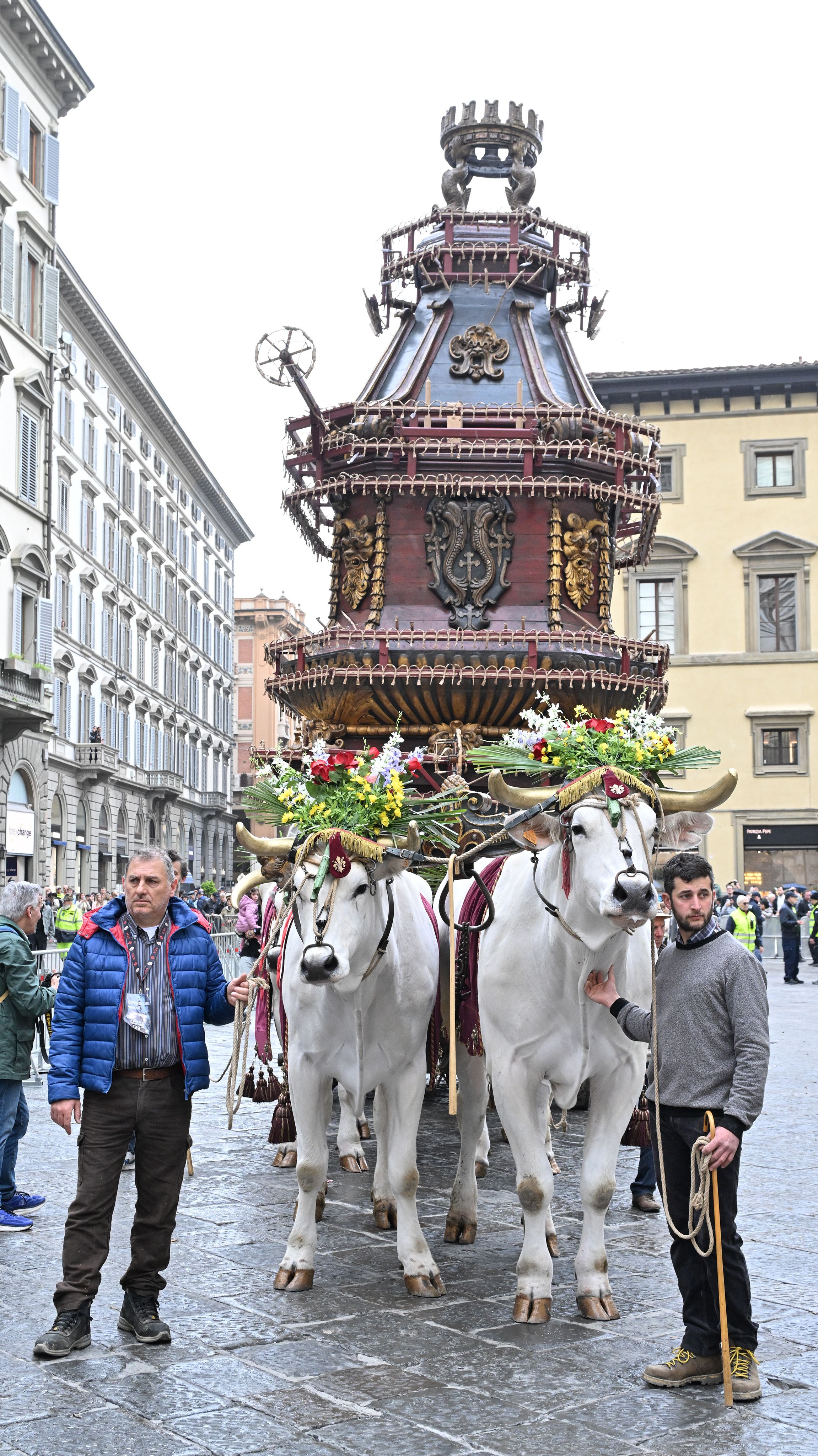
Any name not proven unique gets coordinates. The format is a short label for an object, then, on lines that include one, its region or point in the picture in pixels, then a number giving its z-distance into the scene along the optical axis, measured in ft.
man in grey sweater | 18.99
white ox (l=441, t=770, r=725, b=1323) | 22.03
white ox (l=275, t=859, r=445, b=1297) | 23.38
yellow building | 153.79
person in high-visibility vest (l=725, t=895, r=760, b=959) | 87.20
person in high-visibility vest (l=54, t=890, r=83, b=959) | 84.02
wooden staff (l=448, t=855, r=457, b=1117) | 24.71
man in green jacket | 29.07
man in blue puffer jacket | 21.06
